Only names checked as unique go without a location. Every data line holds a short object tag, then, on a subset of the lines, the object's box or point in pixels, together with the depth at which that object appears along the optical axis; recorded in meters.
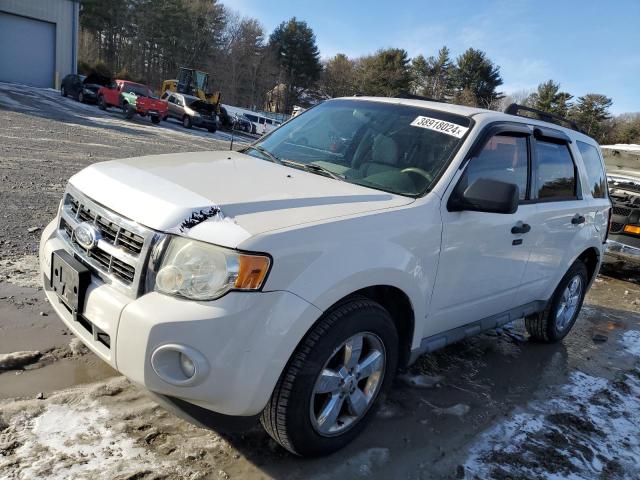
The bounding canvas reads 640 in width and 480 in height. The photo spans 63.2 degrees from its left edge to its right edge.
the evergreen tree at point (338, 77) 62.44
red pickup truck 23.89
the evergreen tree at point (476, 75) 61.00
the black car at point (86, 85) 26.56
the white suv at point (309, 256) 2.16
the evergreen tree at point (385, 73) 58.00
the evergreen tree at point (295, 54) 64.44
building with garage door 31.03
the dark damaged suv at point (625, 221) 7.25
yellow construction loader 33.38
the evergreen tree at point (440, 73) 64.25
